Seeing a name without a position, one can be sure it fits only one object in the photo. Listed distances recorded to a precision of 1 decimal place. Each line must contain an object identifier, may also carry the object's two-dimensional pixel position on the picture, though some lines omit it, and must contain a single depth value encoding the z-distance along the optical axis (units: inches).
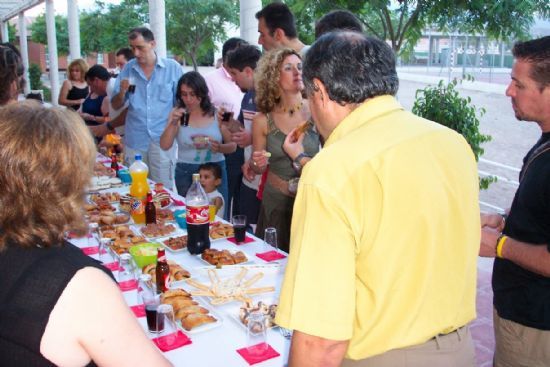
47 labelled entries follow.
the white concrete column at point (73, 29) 478.9
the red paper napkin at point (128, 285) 86.2
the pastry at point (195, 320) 70.9
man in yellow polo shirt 47.3
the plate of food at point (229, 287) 81.3
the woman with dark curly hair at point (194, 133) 165.2
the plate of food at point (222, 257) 94.7
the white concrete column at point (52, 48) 587.2
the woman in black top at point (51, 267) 43.7
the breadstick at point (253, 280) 85.6
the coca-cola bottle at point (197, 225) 99.5
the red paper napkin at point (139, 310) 77.6
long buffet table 65.6
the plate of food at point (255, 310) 72.6
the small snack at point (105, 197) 136.0
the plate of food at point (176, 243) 103.0
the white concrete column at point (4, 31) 1087.0
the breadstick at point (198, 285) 83.3
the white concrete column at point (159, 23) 273.0
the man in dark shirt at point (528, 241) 74.4
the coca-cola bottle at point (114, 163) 174.9
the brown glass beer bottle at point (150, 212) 118.6
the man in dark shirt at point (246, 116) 156.5
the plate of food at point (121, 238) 101.3
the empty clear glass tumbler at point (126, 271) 88.8
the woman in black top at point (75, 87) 298.4
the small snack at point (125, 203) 127.6
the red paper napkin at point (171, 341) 68.0
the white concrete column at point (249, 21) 200.4
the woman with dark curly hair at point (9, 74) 116.5
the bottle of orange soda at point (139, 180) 134.6
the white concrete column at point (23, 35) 826.6
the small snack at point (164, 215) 123.2
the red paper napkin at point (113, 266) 94.8
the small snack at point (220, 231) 109.7
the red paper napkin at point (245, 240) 108.8
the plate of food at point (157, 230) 112.0
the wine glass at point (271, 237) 103.2
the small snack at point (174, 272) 87.5
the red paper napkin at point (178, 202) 137.0
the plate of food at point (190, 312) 71.1
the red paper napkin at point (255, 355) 64.9
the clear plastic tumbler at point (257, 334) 66.6
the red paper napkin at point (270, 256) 99.9
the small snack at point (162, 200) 131.5
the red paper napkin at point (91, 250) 103.4
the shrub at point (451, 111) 175.5
